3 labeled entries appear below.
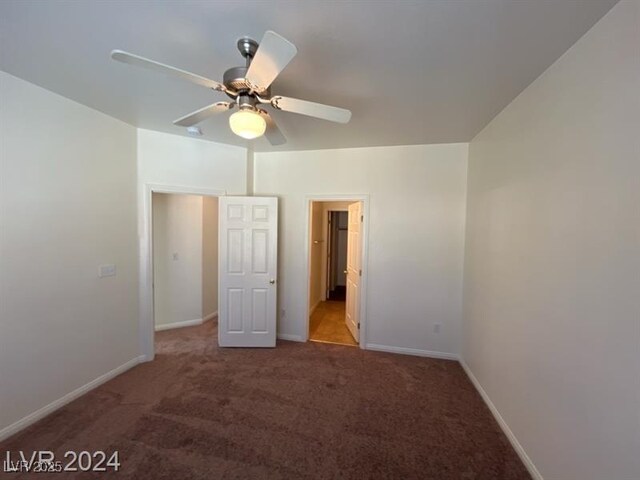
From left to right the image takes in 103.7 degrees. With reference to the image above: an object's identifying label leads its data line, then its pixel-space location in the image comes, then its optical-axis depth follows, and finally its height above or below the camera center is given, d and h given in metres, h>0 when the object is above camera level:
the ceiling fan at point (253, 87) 1.07 +0.74
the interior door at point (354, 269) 3.44 -0.55
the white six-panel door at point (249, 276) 3.29 -0.61
